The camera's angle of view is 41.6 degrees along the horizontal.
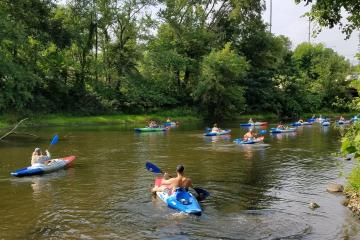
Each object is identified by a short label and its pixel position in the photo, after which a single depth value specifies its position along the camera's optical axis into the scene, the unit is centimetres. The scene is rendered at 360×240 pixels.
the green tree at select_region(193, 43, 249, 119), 5781
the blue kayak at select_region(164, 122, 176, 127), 4947
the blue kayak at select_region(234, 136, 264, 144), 3171
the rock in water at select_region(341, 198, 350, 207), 1481
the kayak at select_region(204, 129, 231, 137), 3813
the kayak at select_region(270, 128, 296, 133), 4158
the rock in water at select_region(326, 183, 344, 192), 1686
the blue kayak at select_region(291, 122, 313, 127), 5252
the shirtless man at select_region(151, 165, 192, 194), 1500
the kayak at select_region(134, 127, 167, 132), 4178
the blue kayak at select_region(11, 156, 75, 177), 1956
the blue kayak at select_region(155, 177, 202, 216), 1365
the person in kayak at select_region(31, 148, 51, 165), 2056
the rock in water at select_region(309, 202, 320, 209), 1475
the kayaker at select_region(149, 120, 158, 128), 4334
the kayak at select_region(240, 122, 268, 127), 4970
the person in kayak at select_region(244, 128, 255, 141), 3206
